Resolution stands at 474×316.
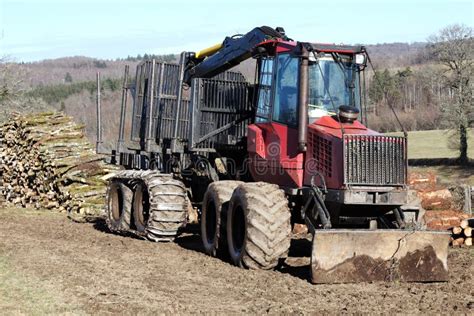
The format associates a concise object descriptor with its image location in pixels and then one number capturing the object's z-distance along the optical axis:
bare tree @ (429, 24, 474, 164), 55.97
